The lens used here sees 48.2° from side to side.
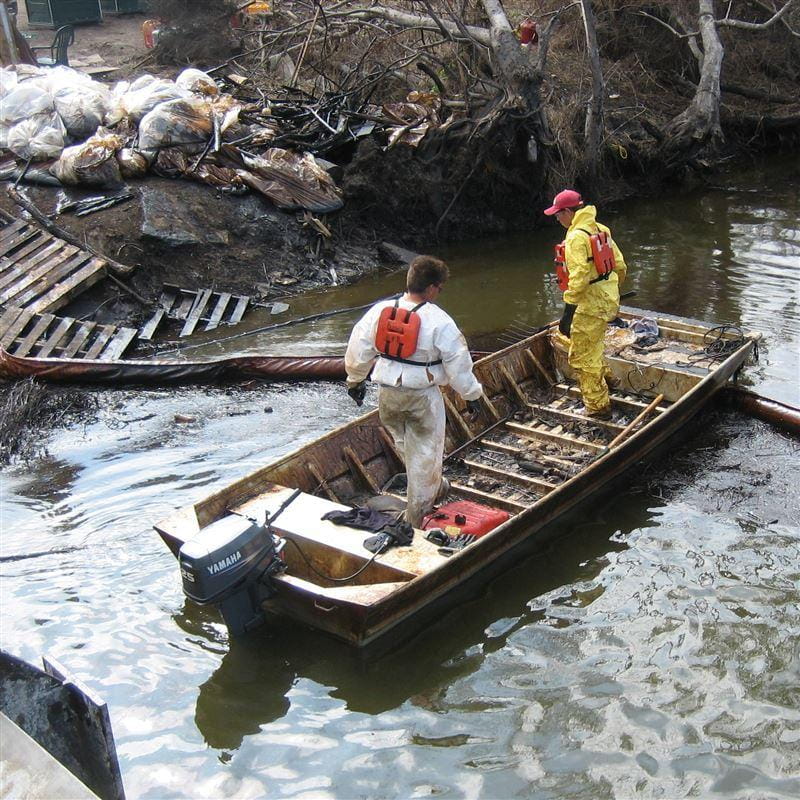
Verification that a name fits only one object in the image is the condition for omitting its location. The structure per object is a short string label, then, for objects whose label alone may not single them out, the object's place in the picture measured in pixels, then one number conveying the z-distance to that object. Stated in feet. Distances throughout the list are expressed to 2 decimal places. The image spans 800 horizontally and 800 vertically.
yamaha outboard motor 17.99
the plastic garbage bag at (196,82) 49.03
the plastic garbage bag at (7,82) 46.60
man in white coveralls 21.03
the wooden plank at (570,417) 28.81
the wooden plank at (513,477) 25.44
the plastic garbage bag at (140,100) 46.19
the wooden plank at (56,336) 35.70
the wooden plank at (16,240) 40.57
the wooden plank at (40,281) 38.04
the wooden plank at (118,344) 36.40
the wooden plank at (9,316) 36.73
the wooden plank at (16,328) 35.85
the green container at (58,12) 75.10
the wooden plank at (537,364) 31.78
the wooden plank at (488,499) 24.23
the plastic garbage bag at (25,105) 46.16
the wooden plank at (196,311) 39.81
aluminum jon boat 18.92
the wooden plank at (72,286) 37.81
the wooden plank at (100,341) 36.37
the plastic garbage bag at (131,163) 44.11
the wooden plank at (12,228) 41.39
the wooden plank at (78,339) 35.96
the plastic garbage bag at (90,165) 43.34
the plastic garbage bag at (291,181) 45.93
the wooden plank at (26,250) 39.84
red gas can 21.97
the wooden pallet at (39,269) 38.06
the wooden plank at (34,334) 35.42
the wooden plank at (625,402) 29.66
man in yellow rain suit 26.89
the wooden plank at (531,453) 27.04
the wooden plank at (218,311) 40.27
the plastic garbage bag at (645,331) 32.94
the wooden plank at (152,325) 38.88
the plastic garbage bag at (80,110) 45.73
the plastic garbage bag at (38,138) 45.14
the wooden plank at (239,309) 40.88
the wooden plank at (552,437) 27.43
